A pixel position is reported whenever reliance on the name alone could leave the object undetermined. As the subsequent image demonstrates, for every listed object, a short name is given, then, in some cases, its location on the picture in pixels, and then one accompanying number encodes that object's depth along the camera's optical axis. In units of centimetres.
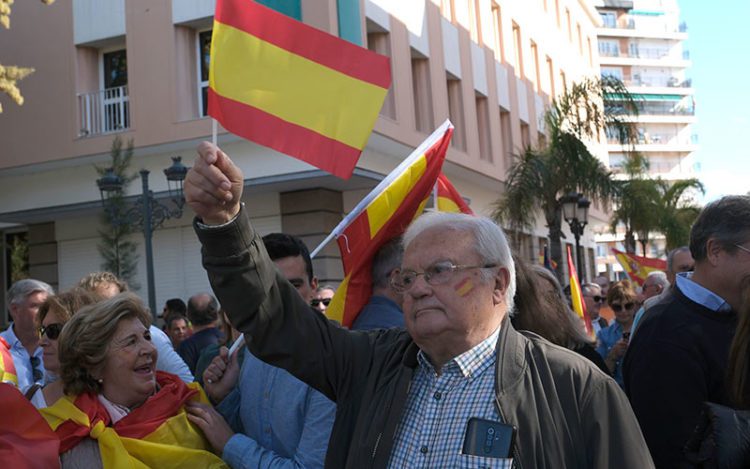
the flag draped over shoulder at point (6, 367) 485
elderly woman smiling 328
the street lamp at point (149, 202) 1131
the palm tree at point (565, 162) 1880
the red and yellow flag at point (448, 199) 553
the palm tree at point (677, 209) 3138
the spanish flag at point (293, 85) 356
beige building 1523
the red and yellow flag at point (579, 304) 877
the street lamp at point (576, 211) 1714
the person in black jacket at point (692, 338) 306
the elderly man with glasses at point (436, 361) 233
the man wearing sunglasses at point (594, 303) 1038
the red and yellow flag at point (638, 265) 1409
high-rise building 9194
